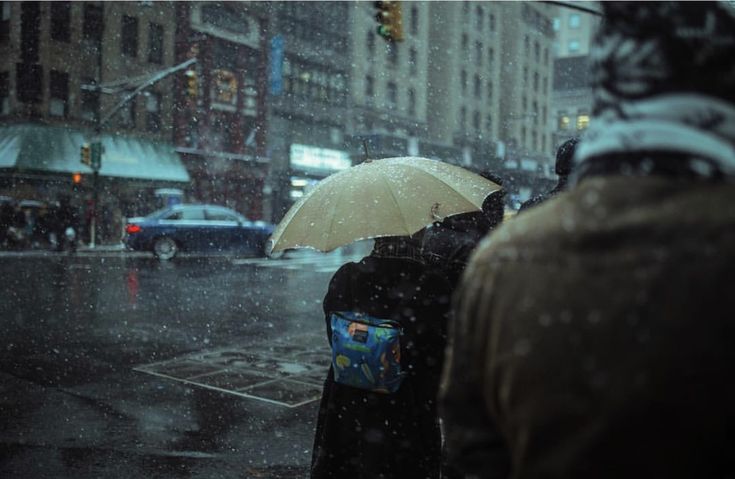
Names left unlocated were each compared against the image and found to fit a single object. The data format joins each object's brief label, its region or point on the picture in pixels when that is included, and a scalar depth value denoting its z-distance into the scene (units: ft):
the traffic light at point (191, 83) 81.15
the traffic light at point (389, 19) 43.16
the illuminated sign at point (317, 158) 132.84
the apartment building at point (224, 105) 116.88
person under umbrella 10.20
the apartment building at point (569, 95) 262.26
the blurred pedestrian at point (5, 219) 88.69
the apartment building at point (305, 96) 130.31
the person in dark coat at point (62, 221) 86.63
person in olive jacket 3.51
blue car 77.25
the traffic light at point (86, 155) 89.58
